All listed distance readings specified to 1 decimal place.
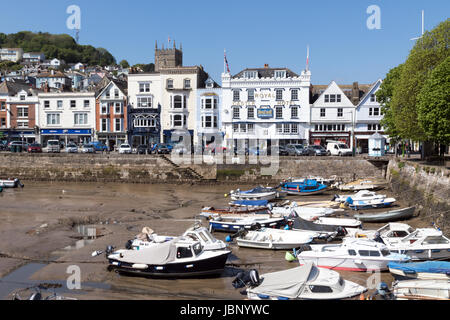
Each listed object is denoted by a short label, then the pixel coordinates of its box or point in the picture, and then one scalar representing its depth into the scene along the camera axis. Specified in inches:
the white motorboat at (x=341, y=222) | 861.8
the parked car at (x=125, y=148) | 1875.0
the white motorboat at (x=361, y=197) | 1105.4
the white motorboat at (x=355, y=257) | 621.3
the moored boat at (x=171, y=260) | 597.9
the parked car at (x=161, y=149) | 1868.8
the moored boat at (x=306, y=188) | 1357.0
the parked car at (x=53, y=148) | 1905.8
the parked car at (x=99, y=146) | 2037.4
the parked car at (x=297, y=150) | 1727.4
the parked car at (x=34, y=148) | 1881.2
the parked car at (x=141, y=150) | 1875.0
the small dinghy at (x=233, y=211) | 984.9
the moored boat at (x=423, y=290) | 477.1
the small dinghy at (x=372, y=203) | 1090.7
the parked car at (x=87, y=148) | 1907.1
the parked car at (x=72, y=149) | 1898.4
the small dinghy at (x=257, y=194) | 1254.3
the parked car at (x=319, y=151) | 1713.8
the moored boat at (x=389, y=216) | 938.7
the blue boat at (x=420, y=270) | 535.8
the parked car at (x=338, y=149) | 1728.6
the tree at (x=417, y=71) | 1172.5
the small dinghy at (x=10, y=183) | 1536.7
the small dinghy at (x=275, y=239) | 743.1
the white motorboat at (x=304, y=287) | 479.8
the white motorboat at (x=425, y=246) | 642.8
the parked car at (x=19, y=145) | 1950.1
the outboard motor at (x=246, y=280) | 519.5
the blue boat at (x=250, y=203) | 1121.4
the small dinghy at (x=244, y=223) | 863.7
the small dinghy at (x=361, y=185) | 1370.6
